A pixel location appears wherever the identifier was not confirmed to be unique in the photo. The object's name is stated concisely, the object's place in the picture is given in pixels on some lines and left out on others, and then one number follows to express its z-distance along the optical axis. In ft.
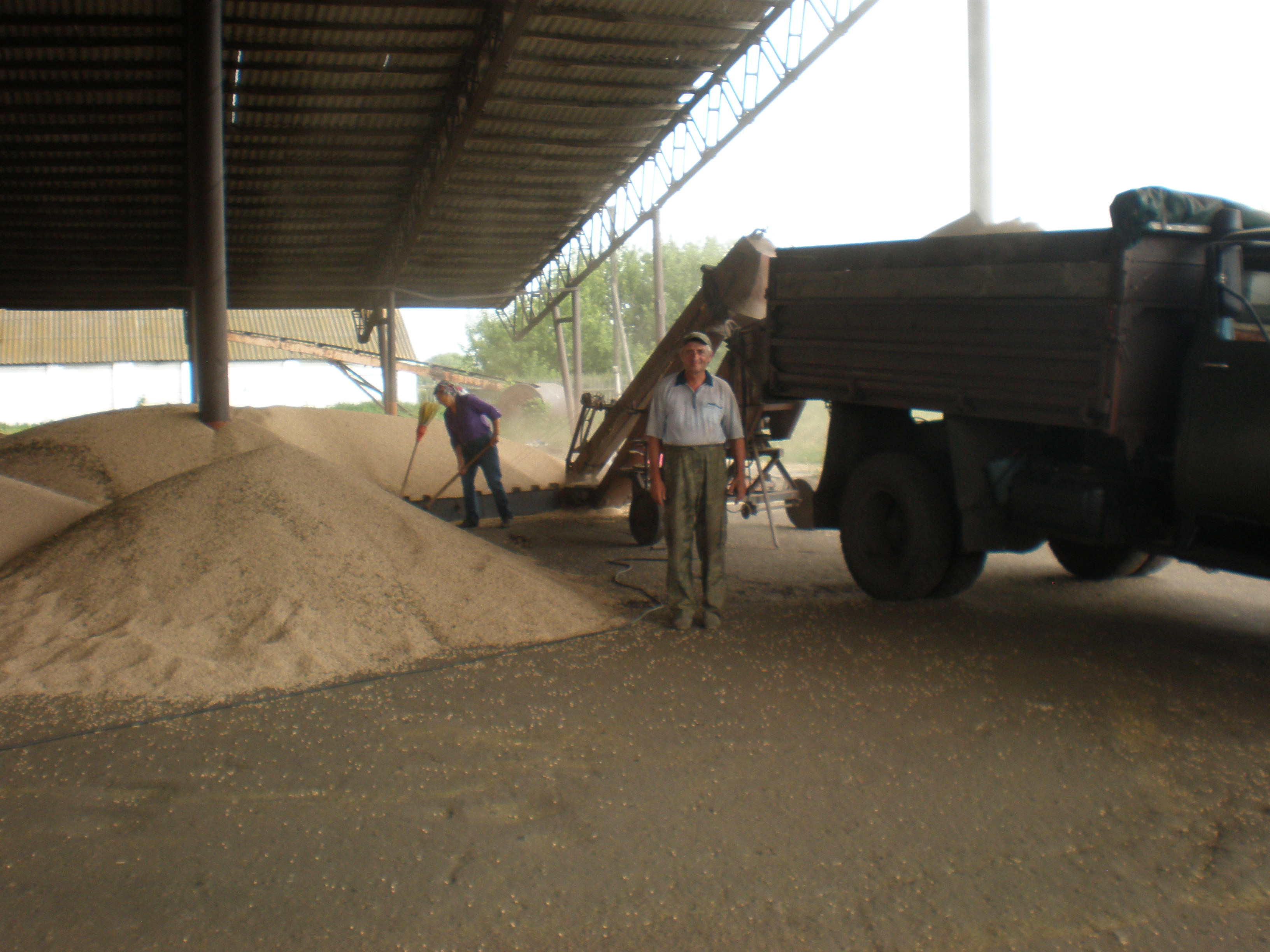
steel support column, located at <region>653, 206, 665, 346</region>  58.23
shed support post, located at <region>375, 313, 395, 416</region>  64.59
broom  37.37
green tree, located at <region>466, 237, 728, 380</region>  142.92
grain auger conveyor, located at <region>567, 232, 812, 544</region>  25.20
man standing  19.04
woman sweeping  34.53
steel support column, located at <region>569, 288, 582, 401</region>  67.67
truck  15.12
